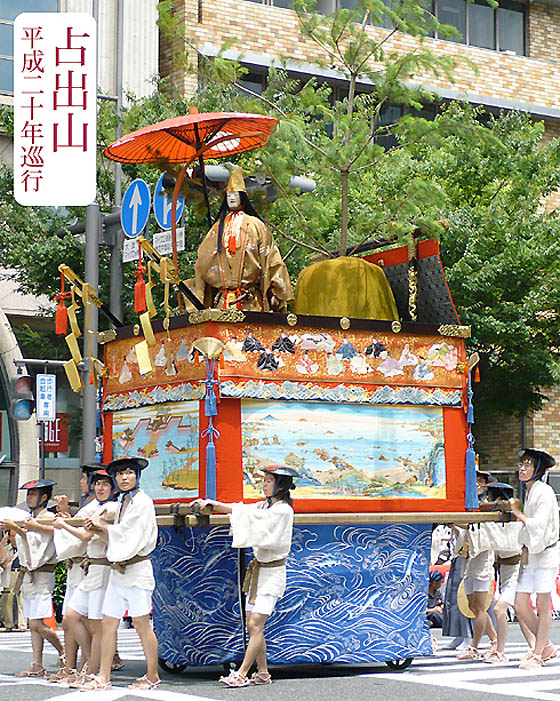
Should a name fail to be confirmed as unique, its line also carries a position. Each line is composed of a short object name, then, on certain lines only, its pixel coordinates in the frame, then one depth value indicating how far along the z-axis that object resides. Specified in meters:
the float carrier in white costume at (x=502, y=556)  12.39
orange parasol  11.75
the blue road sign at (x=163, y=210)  15.02
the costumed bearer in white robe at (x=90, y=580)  10.80
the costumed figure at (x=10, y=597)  17.33
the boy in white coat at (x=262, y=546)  10.41
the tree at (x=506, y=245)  23.55
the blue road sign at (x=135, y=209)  16.05
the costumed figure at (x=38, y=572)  12.08
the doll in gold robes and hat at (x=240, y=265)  11.79
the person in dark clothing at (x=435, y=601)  18.83
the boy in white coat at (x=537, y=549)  11.71
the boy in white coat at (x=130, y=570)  10.30
